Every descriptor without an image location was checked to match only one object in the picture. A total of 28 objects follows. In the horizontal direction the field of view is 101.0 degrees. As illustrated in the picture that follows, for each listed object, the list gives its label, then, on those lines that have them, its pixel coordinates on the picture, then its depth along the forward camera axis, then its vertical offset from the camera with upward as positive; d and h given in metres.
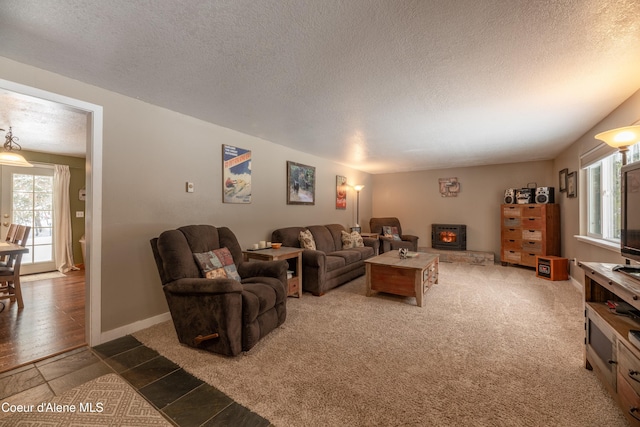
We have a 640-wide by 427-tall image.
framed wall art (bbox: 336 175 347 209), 6.06 +0.55
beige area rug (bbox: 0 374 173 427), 1.50 -1.18
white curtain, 5.22 -0.10
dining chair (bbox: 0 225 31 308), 3.11 -0.75
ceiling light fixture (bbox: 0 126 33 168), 3.48 +0.77
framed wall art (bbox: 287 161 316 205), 4.63 +0.58
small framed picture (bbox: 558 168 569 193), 4.69 +0.66
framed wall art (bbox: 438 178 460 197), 6.57 +0.72
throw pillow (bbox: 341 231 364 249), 5.12 -0.50
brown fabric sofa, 3.71 -0.67
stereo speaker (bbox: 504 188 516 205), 5.57 +0.40
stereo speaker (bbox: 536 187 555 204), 5.13 +0.39
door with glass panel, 4.77 +0.14
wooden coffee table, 3.28 -0.80
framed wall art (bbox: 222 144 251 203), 3.50 +0.56
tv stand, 1.35 -0.73
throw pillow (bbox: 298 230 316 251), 4.16 -0.41
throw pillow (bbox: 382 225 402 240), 6.37 -0.39
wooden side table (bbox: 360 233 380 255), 6.27 -0.48
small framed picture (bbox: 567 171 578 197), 4.13 +0.50
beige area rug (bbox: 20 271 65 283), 4.58 -1.10
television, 1.68 +0.02
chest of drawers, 5.06 -0.35
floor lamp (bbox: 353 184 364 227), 6.75 +0.20
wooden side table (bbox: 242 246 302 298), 3.35 -0.54
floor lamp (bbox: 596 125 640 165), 1.99 +0.61
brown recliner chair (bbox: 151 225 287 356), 2.08 -0.71
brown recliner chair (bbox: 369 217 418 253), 5.81 -0.53
